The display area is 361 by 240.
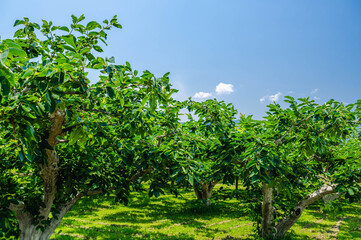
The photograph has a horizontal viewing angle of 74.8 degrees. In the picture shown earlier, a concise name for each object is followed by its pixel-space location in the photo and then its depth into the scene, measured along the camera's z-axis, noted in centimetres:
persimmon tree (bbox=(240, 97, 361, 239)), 429
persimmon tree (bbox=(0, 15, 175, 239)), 253
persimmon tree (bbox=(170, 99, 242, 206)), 477
